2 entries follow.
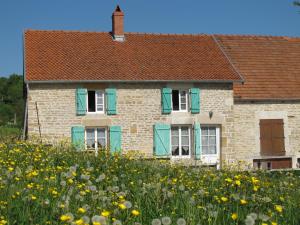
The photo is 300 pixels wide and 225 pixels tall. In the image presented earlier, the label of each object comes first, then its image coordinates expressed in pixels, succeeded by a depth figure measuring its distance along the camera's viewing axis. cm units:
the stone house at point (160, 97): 1817
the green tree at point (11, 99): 7131
